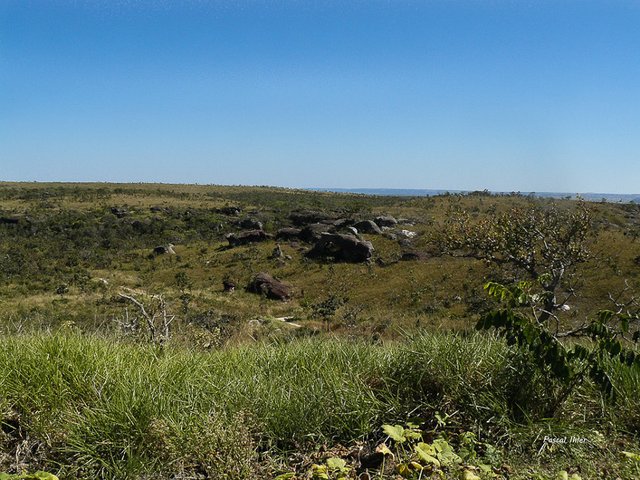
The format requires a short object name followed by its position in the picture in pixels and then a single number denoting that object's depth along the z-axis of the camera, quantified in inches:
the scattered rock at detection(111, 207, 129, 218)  2222.9
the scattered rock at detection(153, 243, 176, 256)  1598.5
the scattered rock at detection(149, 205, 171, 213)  2405.3
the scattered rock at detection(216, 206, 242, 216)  2401.8
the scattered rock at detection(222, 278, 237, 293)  1190.3
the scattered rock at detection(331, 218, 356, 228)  1779.0
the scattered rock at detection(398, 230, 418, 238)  1640.7
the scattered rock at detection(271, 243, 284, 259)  1516.0
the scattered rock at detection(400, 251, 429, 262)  1380.4
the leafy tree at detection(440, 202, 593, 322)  511.8
